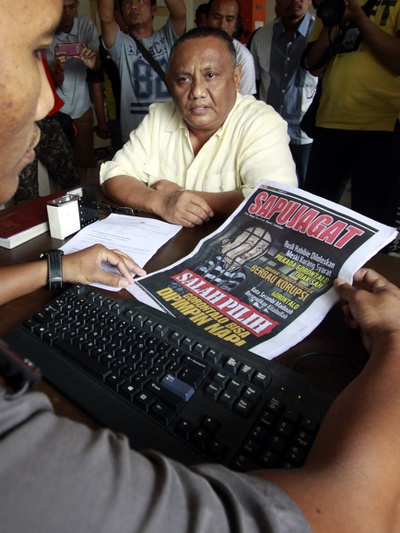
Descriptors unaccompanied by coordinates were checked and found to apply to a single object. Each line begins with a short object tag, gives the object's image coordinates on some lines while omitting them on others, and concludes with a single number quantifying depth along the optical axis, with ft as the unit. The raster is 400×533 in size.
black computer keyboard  1.36
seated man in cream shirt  3.88
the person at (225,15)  8.15
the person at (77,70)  8.41
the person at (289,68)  7.31
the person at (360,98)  4.80
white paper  2.92
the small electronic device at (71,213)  3.12
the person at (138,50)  7.18
